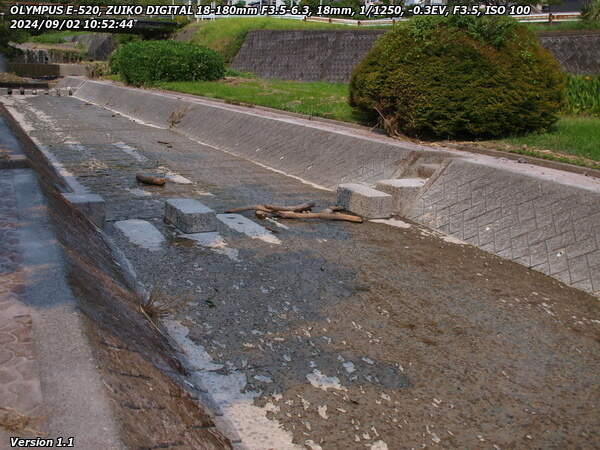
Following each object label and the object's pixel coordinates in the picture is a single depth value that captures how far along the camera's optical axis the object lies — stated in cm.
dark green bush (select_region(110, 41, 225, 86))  2753
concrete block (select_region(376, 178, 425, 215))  827
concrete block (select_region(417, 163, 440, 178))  889
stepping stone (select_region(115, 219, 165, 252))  629
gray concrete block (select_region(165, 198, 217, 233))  669
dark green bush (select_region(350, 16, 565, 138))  1063
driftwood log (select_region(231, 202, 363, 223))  772
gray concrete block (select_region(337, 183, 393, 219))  798
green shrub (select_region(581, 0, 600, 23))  2666
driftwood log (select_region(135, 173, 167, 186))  948
